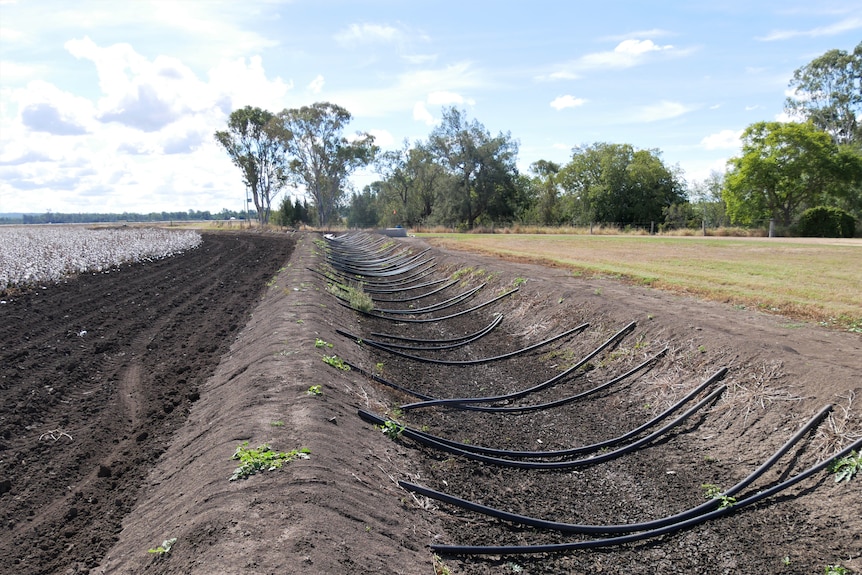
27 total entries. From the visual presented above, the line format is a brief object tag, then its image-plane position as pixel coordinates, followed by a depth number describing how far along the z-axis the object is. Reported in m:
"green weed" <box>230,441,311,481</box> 4.09
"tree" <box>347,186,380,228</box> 93.44
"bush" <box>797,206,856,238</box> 36.78
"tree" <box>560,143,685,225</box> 53.44
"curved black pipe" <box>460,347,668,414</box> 6.76
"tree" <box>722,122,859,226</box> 40.81
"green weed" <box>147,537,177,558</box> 3.36
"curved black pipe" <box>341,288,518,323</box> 12.04
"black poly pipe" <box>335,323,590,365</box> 8.82
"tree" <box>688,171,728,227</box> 57.00
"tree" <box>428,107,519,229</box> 58.25
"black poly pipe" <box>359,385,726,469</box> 5.34
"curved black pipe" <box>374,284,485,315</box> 12.80
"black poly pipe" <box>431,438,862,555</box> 3.85
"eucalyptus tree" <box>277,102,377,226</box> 61.62
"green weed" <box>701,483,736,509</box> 4.59
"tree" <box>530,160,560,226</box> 60.22
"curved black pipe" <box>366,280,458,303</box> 14.61
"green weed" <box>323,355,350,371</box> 7.09
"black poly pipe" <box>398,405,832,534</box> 4.27
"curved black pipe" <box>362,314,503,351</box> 9.77
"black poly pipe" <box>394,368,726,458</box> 5.54
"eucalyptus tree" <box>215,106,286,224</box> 63.84
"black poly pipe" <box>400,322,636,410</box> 6.64
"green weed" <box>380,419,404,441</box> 5.59
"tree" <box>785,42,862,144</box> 48.78
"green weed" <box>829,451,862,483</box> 4.41
